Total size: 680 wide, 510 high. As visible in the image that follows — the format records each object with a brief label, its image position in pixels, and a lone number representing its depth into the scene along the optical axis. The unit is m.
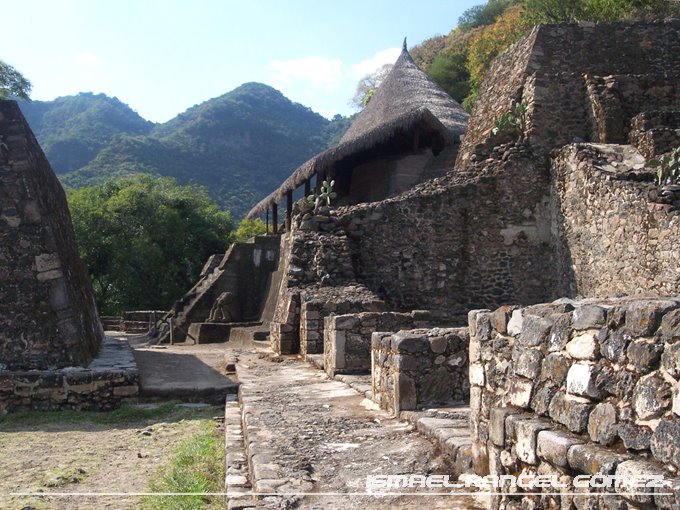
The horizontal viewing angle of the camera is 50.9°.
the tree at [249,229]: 40.29
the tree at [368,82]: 49.88
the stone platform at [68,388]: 8.32
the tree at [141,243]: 29.45
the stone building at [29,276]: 8.66
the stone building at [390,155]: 17.22
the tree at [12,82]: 24.56
